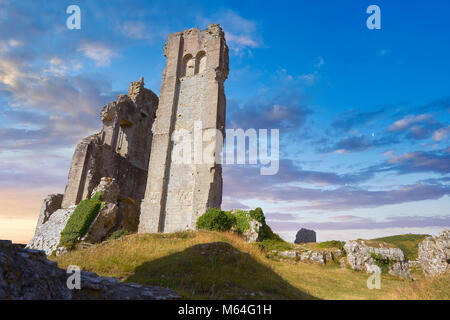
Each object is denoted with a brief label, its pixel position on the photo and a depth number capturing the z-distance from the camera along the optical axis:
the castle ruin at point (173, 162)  15.20
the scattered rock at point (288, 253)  12.83
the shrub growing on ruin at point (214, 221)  13.48
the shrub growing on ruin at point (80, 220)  13.30
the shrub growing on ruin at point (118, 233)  13.66
